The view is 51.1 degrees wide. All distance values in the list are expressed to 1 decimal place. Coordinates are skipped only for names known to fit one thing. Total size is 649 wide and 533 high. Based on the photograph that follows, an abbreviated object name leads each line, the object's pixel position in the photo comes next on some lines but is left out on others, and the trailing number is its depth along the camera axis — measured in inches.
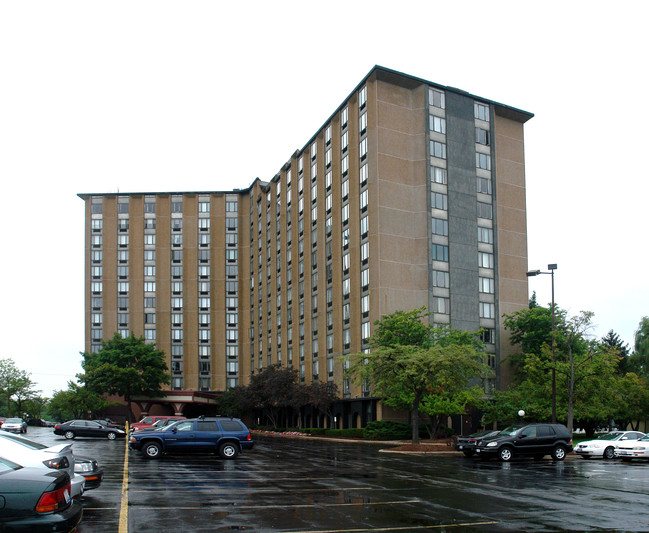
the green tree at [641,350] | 2623.0
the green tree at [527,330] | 2435.7
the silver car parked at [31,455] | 372.8
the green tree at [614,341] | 3805.6
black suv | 1251.8
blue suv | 1159.6
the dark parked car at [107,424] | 2058.1
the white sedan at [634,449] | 1263.5
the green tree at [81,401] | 3348.9
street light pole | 1518.2
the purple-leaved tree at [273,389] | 2768.9
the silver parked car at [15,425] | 2192.4
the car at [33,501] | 335.9
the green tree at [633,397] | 2245.3
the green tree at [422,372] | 1662.2
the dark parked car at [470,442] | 1309.1
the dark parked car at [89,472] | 628.4
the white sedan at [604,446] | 1373.3
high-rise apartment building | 2422.5
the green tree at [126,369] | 3371.1
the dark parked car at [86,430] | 1966.0
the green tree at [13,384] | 4082.2
